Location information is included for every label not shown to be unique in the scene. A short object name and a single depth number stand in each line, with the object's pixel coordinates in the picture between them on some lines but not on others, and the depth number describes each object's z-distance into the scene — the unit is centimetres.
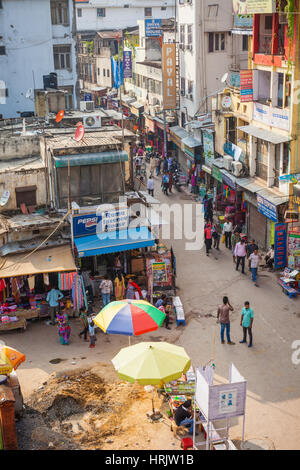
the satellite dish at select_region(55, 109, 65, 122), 2170
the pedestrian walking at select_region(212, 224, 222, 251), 2323
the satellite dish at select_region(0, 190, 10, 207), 1941
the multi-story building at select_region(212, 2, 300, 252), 2039
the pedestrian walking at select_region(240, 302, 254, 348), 1553
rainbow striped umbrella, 1355
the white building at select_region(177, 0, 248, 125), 3216
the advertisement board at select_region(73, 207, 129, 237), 1908
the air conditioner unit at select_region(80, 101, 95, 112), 2772
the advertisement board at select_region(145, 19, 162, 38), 4069
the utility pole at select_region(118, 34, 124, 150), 5030
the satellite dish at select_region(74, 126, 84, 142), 1852
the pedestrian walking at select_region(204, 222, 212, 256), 2259
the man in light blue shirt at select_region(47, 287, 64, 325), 1772
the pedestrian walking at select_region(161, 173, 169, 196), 3162
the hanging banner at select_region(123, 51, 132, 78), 4554
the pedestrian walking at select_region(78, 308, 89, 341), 1673
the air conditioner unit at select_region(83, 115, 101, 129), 2321
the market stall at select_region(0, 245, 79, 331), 1756
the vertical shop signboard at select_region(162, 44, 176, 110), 3491
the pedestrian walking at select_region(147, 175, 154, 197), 2986
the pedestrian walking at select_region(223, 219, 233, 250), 2322
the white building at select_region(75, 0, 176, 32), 6469
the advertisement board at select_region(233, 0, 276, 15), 2011
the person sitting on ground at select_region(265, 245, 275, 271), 2117
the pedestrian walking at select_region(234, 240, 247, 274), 2058
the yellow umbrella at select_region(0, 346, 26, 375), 1238
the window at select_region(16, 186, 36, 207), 2003
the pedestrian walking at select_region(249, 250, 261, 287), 1986
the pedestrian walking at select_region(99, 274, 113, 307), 1850
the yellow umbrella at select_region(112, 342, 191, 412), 1167
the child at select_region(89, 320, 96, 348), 1627
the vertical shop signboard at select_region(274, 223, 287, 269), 2061
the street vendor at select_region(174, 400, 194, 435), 1212
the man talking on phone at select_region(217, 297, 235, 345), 1571
